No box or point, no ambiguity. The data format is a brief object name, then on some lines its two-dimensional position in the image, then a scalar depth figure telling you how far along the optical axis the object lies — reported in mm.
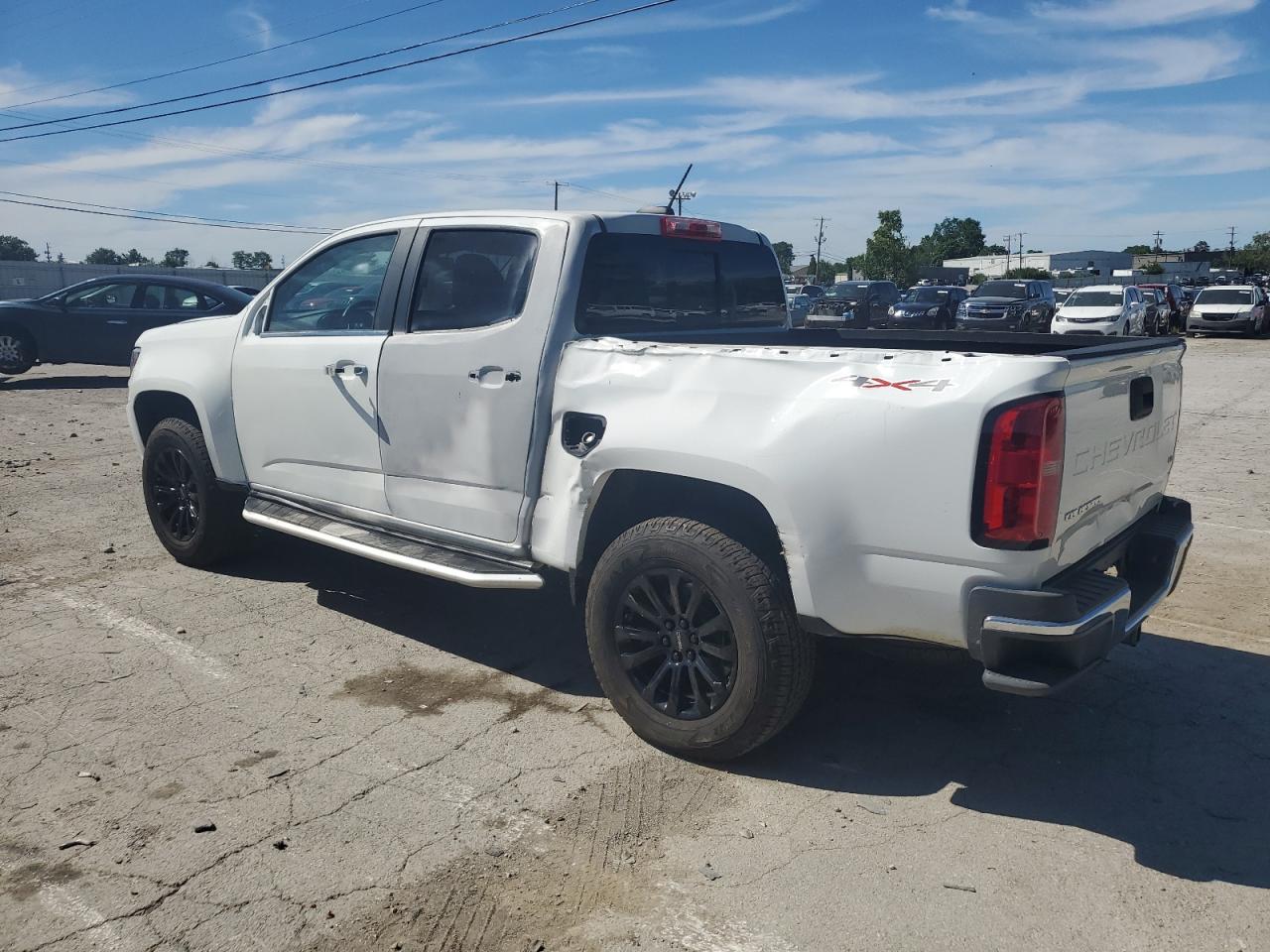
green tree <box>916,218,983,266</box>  157375
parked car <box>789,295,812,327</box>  34812
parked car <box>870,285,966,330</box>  31078
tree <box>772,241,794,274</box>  112850
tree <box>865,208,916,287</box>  95188
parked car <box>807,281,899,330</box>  32906
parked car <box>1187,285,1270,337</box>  30891
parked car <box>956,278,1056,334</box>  28484
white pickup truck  3008
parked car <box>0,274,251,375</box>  15617
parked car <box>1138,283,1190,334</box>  33875
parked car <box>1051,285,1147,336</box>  25906
